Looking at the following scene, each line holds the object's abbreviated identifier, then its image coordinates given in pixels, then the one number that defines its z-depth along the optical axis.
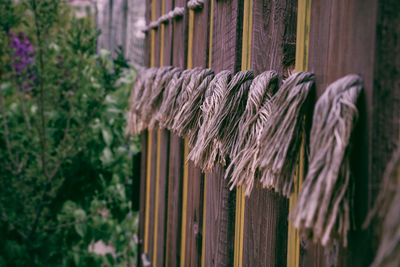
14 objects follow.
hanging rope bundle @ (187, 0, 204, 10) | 1.30
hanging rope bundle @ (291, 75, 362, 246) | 0.53
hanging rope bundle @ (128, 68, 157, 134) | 1.75
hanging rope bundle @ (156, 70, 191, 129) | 1.30
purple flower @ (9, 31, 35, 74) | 3.01
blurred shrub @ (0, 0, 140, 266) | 2.50
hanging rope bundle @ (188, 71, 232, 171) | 0.90
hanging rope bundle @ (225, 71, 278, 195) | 0.76
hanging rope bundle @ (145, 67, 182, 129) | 1.51
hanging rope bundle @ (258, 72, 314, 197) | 0.64
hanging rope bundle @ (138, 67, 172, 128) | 1.57
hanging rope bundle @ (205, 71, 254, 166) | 0.90
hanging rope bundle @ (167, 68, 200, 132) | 1.17
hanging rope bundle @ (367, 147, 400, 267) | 0.39
